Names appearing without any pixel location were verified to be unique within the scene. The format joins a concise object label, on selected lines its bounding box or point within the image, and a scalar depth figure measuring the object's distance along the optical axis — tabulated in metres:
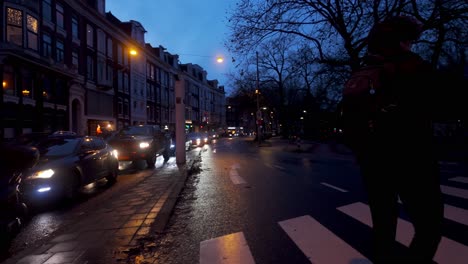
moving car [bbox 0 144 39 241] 3.88
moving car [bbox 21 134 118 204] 7.25
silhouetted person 2.28
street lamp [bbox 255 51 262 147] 36.20
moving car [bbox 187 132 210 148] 39.34
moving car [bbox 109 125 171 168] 15.21
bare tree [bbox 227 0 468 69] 18.50
